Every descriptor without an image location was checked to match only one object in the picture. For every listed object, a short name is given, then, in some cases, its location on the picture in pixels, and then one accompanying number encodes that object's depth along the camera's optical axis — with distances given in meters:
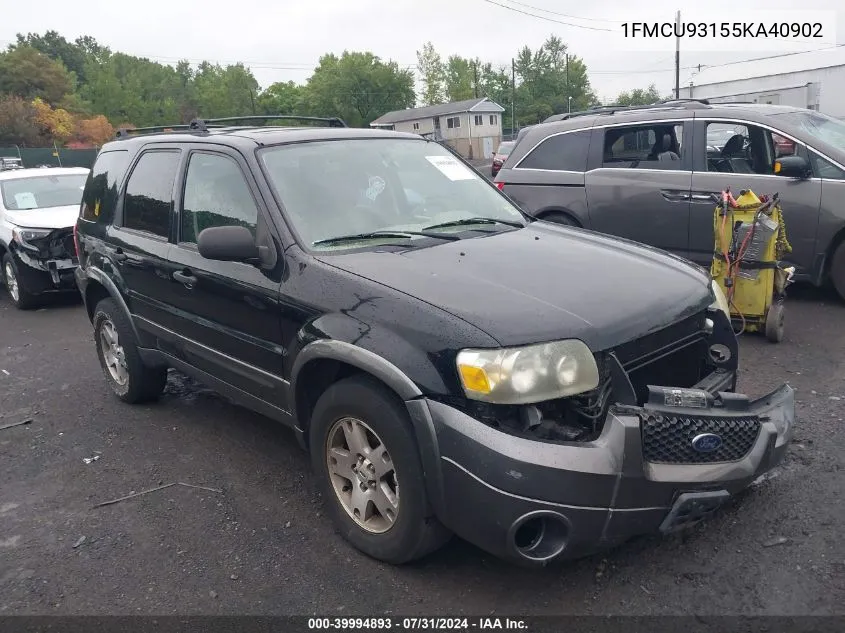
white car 8.75
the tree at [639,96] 91.29
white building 28.33
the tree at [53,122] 58.44
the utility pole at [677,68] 36.06
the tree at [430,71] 92.19
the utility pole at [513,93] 76.69
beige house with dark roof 69.31
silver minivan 6.36
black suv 2.57
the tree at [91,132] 62.44
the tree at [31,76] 66.88
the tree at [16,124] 52.16
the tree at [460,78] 93.31
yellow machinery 5.59
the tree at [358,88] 86.00
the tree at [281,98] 90.19
